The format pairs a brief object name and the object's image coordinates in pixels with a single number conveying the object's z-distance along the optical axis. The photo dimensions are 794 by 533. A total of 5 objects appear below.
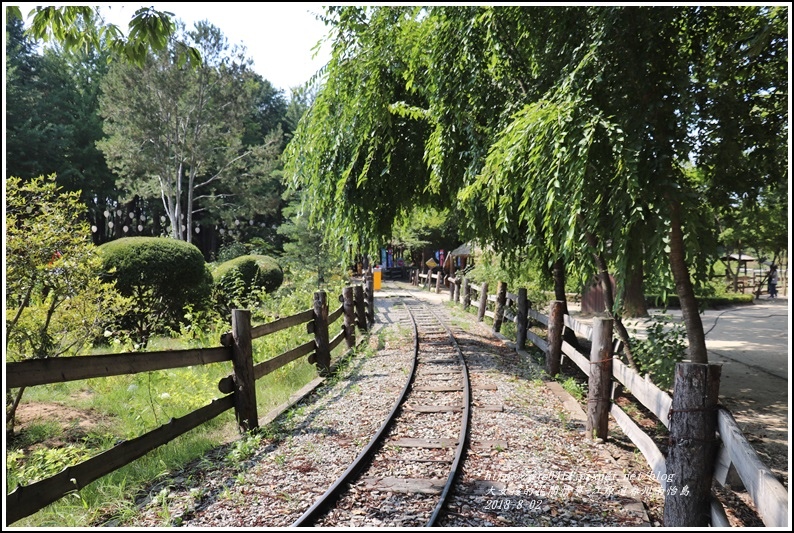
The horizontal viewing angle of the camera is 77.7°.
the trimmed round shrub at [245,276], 12.71
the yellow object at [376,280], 29.14
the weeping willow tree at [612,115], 4.34
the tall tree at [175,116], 24.91
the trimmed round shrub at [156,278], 8.83
